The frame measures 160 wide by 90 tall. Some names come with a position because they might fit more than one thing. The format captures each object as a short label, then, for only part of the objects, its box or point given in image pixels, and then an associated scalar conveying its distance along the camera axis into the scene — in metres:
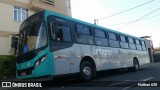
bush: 8.73
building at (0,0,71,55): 11.42
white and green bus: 5.36
